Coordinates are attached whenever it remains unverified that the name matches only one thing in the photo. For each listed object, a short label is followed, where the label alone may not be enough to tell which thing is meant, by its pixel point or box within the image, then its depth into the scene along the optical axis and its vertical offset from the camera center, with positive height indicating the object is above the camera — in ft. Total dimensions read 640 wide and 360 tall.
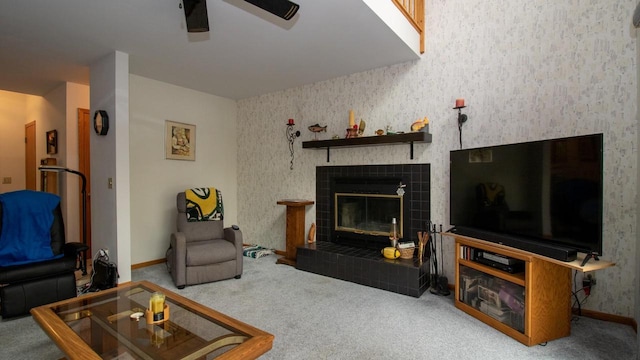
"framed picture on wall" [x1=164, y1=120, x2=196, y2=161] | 13.87 +1.69
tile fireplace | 10.08 -1.79
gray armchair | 10.31 -2.62
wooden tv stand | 6.69 -2.81
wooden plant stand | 12.83 -2.15
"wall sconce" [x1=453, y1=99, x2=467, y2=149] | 9.56 +2.00
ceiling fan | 5.99 +3.37
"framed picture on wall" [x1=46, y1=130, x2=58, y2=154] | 13.89 +1.65
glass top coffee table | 4.68 -2.65
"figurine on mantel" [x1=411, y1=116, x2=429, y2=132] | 10.36 +1.73
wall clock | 10.21 +1.87
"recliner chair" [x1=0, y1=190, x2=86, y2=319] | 7.90 -2.78
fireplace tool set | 9.82 -2.63
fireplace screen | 11.60 -1.43
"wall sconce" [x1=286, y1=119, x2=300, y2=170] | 14.26 +1.97
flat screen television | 6.15 -0.45
